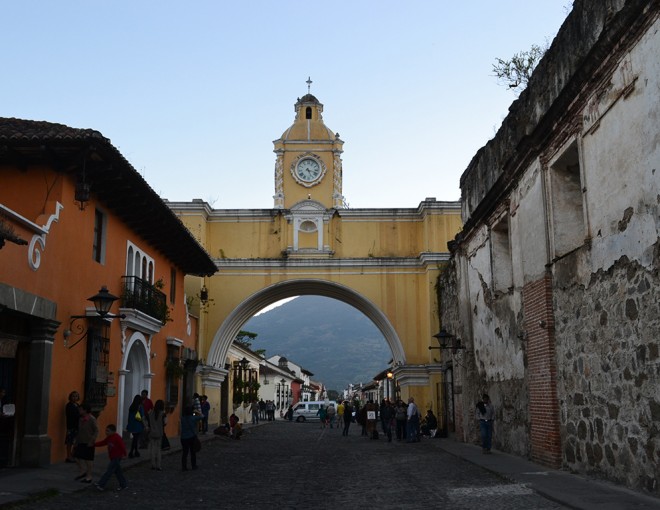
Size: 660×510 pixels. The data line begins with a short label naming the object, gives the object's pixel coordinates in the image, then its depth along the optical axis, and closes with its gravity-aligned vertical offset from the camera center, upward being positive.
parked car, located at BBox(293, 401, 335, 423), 51.69 -1.39
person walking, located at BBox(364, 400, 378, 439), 26.62 -1.02
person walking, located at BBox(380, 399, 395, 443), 24.58 -0.88
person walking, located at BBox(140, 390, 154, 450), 16.48 -0.26
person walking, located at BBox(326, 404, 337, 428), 38.69 -1.14
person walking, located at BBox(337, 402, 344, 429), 38.32 -1.52
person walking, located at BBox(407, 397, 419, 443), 23.50 -1.02
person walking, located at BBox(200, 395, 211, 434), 25.11 -0.63
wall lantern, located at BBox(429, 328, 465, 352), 19.64 +1.36
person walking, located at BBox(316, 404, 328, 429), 38.33 -1.33
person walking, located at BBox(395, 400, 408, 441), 24.98 -1.02
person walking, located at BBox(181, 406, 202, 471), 13.62 -0.71
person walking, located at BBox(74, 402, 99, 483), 10.94 -0.75
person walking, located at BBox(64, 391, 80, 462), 13.55 -0.47
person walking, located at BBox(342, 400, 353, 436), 29.59 -1.06
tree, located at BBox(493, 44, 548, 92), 18.11 +7.73
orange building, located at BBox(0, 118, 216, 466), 12.39 +2.12
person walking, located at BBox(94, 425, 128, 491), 10.62 -0.84
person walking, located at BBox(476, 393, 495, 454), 15.48 -0.65
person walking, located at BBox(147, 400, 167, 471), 13.80 -0.69
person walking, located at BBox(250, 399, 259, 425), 40.80 -1.13
